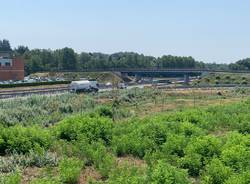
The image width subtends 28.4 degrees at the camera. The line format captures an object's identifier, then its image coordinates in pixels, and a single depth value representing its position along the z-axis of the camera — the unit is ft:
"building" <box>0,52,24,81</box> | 351.46
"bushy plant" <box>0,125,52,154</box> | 69.26
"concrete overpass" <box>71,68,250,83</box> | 467.52
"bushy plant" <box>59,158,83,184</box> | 53.31
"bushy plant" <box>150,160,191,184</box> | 48.34
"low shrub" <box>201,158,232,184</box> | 51.45
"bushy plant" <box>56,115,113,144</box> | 79.51
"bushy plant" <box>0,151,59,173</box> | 61.80
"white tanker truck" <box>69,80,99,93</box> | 236.02
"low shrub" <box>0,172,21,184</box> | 48.08
